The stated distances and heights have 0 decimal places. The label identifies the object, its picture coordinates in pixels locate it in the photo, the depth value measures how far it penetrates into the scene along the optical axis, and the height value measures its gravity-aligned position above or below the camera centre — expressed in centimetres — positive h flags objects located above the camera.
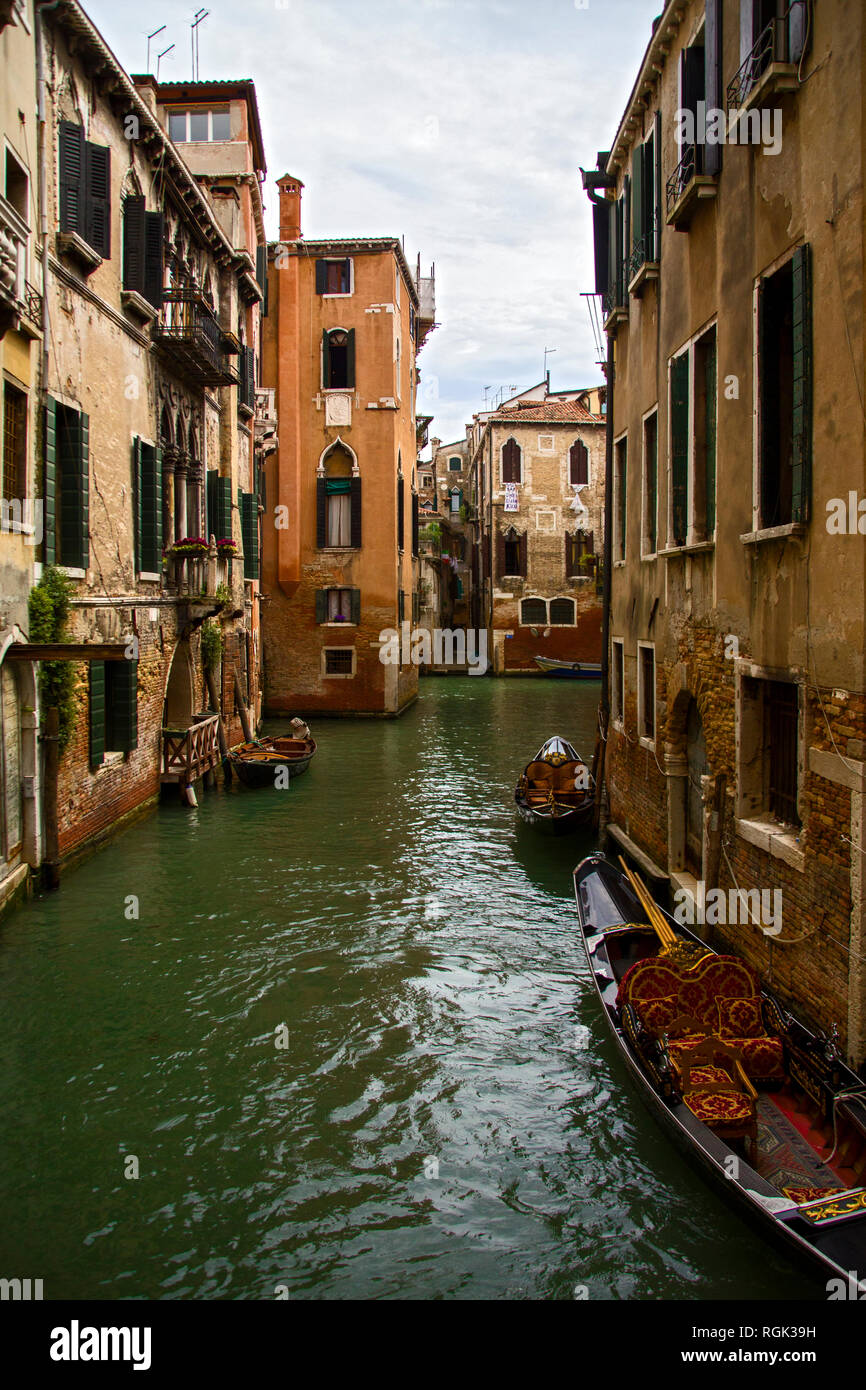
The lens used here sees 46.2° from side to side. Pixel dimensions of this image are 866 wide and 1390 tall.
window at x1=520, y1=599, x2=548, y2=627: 3978 +135
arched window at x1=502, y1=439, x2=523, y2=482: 3962 +751
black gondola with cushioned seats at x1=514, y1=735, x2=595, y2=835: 1308 -202
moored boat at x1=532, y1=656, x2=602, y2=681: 3784 -85
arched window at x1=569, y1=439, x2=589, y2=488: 3962 +710
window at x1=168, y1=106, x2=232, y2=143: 1941 +1005
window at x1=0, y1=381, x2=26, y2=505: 928 +193
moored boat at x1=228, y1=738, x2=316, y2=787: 1666 -185
